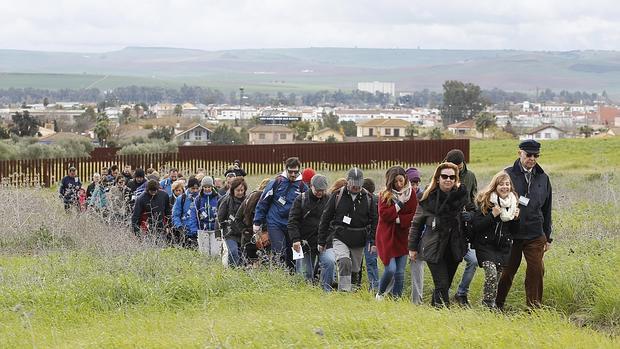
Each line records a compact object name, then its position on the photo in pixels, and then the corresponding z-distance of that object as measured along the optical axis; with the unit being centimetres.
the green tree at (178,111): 14762
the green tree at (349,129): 13139
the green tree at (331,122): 12326
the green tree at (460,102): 15338
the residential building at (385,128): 13800
